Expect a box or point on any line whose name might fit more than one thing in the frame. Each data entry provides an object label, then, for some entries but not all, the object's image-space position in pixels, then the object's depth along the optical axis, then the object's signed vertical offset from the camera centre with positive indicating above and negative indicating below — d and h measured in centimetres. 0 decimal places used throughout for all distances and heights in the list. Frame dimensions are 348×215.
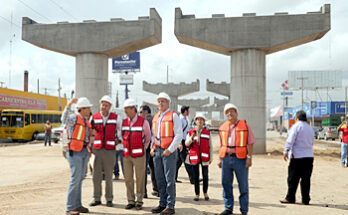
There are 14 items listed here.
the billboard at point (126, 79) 4766 +541
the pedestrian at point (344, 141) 1149 -81
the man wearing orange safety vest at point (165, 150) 561 -55
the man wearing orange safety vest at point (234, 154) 540 -59
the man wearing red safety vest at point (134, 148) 579 -53
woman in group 654 -62
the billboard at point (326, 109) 5278 +142
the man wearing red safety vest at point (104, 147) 604 -53
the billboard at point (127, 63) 4900 +791
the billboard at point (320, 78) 6581 +779
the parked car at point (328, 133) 3309 -153
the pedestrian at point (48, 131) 2208 -93
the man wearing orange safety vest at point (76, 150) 543 -55
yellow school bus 2680 -57
